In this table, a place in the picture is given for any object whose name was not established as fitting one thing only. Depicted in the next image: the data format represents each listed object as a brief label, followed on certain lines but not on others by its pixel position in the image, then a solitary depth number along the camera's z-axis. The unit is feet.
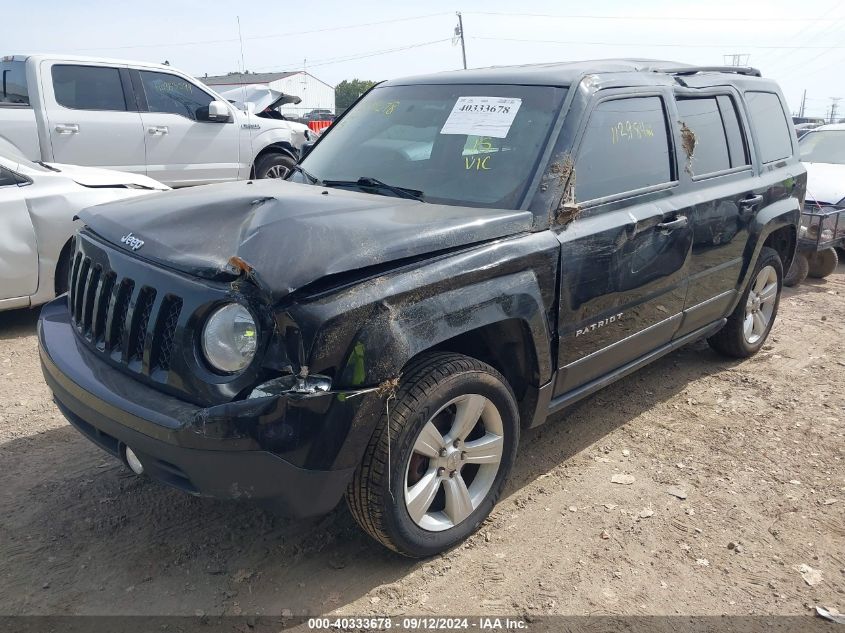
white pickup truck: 24.70
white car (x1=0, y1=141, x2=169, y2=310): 16.47
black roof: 11.74
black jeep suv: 7.84
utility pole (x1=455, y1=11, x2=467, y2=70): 162.61
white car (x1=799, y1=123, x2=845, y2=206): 26.99
